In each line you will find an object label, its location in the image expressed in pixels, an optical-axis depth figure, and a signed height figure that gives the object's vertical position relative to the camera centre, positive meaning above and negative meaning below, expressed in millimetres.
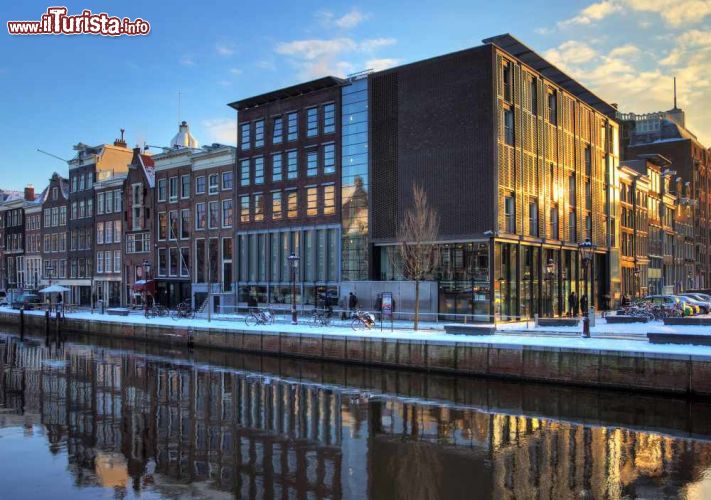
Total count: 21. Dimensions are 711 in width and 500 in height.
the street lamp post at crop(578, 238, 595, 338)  32531 +1140
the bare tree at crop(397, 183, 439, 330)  38594 +2089
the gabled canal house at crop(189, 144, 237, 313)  56594 +4746
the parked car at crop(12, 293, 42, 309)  67438 -2926
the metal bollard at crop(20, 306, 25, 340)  55931 -4211
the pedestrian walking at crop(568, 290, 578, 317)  46075 -2276
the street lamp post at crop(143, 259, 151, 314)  58491 -555
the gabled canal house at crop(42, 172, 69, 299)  79312 +5388
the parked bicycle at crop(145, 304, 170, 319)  49781 -3018
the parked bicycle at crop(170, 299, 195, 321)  48188 -2946
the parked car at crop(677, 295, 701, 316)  44338 -2308
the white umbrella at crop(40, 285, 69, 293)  61066 -1416
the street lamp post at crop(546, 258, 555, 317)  46531 -1633
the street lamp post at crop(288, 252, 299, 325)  39875 +143
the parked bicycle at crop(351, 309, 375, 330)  35250 -2623
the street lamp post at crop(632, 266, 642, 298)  63750 -1215
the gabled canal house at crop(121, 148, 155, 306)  64875 +4926
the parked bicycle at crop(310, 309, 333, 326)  37719 -2647
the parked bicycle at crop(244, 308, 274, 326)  39438 -2790
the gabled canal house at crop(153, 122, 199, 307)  60562 +4793
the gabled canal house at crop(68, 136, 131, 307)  74438 +8044
